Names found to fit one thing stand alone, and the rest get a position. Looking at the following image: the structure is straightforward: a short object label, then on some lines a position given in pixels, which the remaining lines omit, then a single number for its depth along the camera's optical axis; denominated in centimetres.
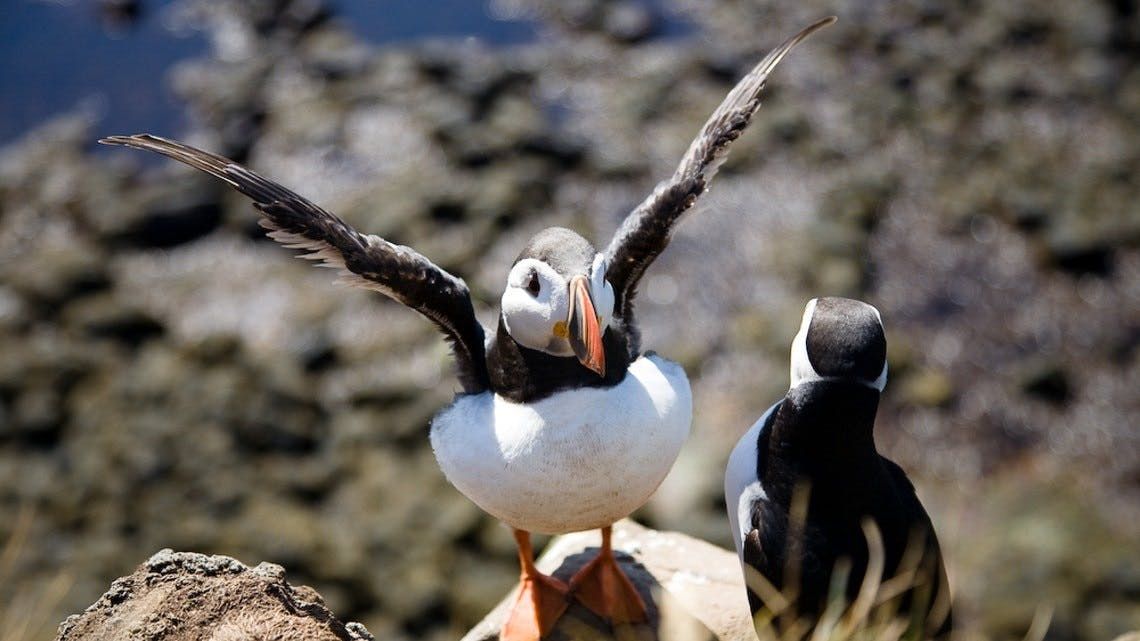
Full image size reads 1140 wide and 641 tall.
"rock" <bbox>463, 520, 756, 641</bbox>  467
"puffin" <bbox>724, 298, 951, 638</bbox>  372
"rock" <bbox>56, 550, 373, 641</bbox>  353
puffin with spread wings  383
